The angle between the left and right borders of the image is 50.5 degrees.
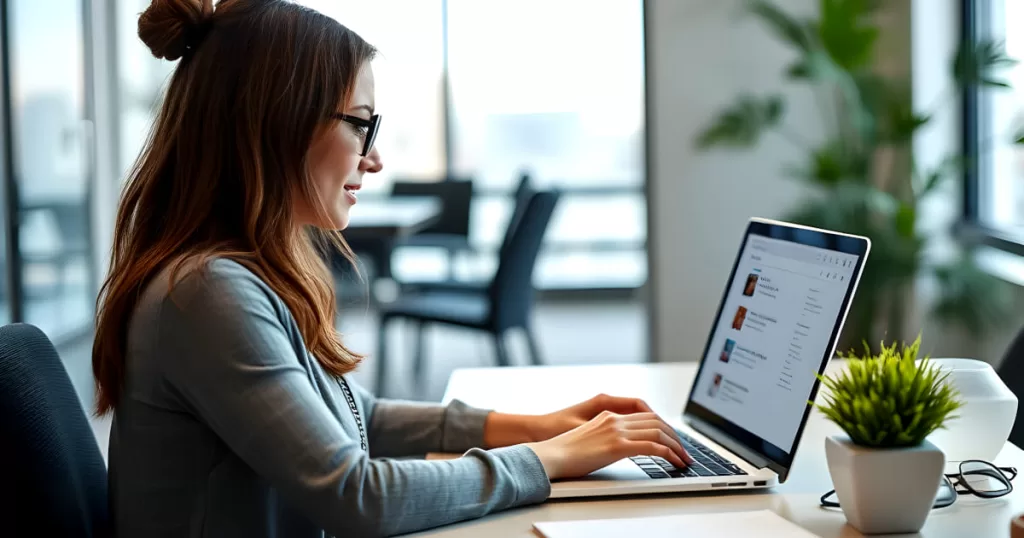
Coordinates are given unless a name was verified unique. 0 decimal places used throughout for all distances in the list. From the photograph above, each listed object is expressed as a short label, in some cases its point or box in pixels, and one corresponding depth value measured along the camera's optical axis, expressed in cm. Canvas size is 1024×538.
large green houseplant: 336
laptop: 118
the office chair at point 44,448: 106
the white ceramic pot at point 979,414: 121
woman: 104
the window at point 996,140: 356
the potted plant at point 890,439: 99
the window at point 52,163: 405
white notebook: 102
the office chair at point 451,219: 564
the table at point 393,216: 436
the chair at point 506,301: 394
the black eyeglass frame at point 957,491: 110
